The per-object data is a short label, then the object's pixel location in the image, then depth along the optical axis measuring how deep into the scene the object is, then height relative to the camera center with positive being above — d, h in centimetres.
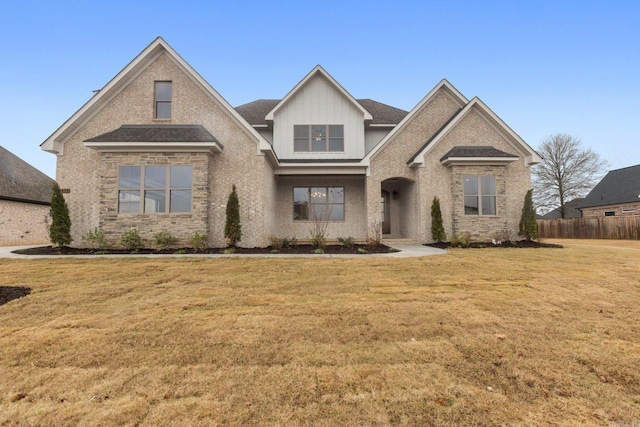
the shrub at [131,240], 1009 -37
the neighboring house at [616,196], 2517 +323
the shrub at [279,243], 1123 -54
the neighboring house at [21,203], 1514 +155
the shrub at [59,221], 1009 +32
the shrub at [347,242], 1207 -55
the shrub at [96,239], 1005 -34
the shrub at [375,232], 1221 -12
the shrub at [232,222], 1052 +28
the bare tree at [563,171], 3031 +638
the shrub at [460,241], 1126 -47
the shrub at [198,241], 1005 -41
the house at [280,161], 1063 +290
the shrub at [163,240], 1013 -37
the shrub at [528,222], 1206 +31
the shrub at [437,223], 1215 +27
